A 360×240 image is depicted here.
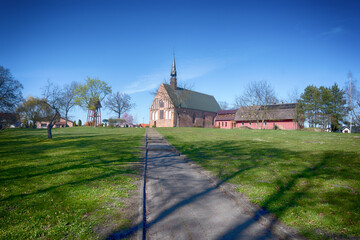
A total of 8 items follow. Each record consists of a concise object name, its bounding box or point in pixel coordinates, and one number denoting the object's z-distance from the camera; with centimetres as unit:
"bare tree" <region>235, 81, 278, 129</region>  4947
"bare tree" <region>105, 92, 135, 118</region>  6844
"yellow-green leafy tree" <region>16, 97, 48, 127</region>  5078
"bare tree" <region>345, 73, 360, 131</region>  3522
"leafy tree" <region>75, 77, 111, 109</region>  5341
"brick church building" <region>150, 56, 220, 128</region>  5572
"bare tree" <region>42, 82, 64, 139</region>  1641
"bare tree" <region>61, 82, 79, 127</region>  5338
